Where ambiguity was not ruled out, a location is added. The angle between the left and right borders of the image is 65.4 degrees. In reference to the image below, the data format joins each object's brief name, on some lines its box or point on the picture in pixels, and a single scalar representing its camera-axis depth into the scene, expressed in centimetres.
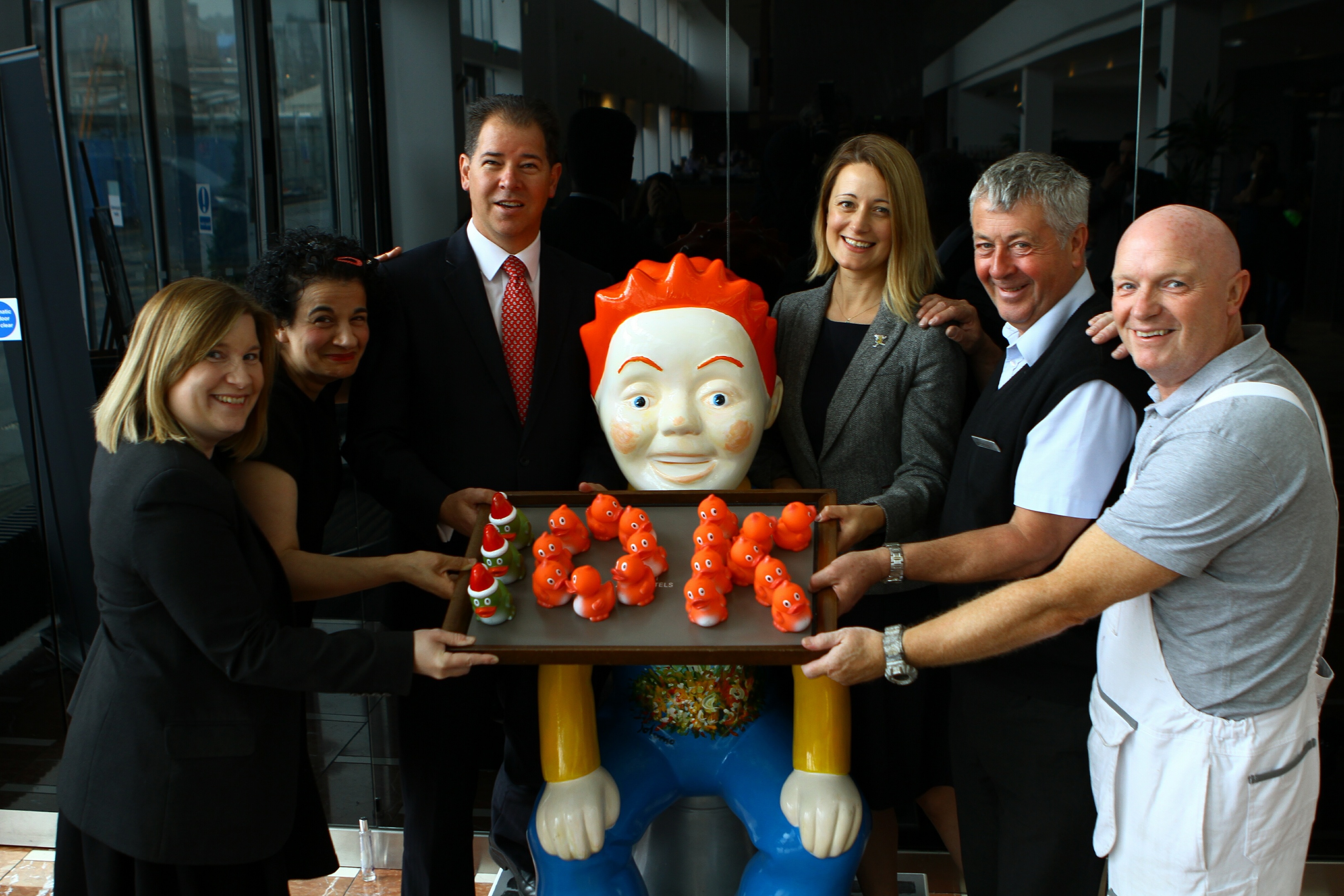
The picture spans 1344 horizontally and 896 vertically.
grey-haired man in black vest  211
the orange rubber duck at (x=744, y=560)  199
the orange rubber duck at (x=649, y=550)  202
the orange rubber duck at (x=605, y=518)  212
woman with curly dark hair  222
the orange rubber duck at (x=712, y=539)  201
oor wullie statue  215
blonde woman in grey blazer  250
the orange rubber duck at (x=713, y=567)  193
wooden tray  183
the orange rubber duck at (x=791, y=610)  188
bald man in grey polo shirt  172
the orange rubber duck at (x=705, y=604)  189
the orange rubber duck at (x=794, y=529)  208
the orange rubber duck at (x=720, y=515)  208
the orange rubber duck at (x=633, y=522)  209
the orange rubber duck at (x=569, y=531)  211
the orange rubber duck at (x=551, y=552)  200
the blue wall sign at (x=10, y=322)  330
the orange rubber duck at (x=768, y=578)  193
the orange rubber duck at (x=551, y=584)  196
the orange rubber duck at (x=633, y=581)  196
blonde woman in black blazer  185
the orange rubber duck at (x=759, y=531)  203
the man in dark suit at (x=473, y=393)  258
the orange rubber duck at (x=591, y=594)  193
